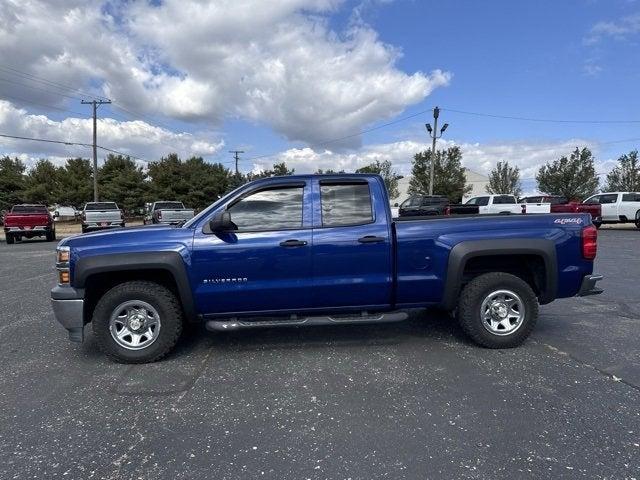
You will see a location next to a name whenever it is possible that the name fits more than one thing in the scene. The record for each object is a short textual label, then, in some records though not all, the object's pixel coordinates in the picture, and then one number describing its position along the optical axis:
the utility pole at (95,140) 34.19
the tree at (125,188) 44.12
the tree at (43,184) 44.12
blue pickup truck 4.14
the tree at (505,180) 45.91
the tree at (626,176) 35.72
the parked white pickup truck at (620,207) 21.02
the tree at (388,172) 50.50
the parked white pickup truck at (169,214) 20.81
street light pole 33.06
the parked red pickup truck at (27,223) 19.05
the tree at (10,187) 42.88
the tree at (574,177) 36.19
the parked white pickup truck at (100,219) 20.98
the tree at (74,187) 44.22
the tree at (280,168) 57.84
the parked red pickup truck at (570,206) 20.17
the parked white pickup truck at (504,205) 21.45
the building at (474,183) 65.70
